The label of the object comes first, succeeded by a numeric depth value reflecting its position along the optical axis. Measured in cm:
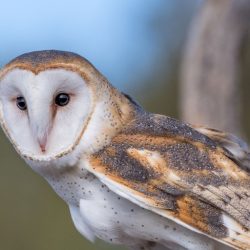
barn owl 580
